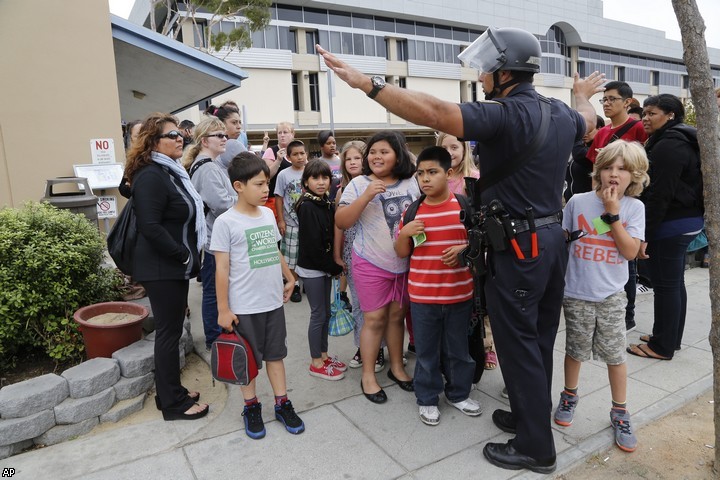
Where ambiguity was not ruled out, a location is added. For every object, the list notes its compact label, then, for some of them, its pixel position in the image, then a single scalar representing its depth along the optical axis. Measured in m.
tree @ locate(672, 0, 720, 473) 2.17
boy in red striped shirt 2.89
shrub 3.23
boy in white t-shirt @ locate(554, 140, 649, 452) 2.78
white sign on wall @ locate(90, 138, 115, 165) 6.93
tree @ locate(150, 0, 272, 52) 19.02
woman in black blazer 2.88
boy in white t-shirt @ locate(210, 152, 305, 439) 2.81
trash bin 5.98
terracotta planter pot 3.34
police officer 2.21
